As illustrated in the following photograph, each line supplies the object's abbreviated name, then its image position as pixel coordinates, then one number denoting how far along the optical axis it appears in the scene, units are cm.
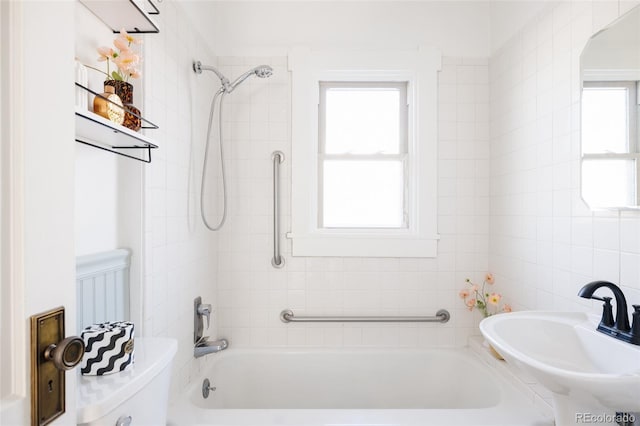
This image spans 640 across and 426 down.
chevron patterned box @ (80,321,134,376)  95
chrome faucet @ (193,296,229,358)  188
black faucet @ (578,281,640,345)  113
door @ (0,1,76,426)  49
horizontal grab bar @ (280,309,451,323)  222
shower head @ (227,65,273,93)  194
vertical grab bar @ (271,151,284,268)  222
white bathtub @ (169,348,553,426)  206
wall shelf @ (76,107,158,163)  90
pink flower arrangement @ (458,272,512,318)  199
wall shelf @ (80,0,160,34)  111
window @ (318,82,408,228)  238
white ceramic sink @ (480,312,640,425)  89
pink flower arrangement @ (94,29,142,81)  108
